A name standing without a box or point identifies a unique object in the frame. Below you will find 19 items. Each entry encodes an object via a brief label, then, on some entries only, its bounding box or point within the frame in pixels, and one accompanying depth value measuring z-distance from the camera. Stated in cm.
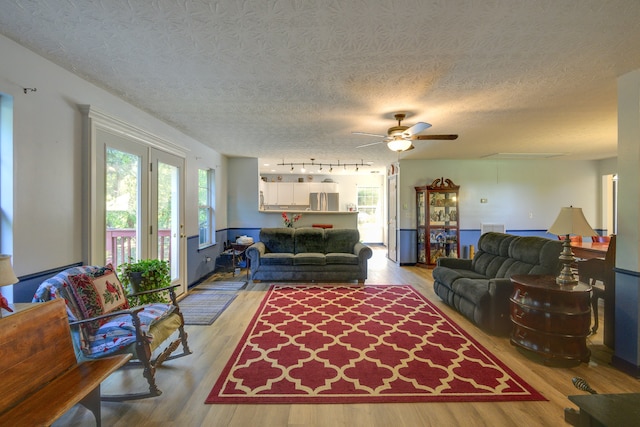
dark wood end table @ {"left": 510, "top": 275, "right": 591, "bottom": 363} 249
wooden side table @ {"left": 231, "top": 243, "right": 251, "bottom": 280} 564
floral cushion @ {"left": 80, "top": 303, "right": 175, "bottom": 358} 201
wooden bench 135
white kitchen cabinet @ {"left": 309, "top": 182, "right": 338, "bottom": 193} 927
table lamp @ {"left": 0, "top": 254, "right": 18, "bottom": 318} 154
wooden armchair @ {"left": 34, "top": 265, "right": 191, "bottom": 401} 201
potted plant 285
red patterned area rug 212
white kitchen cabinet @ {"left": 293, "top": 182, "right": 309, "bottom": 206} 926
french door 297
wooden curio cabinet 652
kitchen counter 668
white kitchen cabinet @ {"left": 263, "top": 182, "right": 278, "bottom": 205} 916
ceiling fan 341
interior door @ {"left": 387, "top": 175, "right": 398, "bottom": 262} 695
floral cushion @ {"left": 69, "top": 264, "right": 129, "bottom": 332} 213
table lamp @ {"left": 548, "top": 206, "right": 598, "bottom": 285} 264
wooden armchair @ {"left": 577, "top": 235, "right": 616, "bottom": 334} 282
